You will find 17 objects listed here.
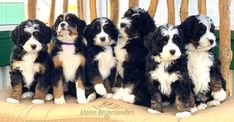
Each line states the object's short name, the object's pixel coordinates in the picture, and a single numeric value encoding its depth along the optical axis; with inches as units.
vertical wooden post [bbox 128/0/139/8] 70.6
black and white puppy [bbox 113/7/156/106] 59.3
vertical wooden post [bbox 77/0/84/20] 76.8
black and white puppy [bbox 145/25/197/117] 51.3
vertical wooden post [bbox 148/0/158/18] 69.7
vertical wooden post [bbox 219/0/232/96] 60.5
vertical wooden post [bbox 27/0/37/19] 72.2
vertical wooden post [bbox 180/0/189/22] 66.9
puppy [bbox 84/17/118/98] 59.2
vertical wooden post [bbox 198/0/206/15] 66.4
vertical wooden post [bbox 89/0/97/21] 73.6
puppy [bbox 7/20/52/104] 58.3
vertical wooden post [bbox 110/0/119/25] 71.2
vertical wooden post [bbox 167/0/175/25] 68.9
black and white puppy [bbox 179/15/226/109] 55.4
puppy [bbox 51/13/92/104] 59.5
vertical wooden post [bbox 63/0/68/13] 76.8
